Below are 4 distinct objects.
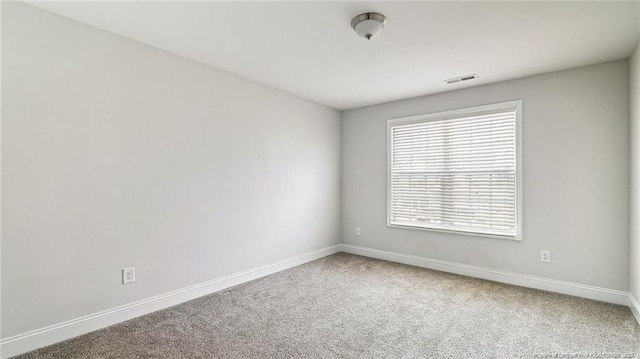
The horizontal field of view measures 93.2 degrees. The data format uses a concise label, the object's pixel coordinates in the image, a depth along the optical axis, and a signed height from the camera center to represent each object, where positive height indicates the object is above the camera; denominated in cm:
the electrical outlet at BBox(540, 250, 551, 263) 325 -85
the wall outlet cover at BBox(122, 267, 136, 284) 252 -80
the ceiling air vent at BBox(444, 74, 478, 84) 340 +114
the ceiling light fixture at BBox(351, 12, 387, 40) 218 +114
